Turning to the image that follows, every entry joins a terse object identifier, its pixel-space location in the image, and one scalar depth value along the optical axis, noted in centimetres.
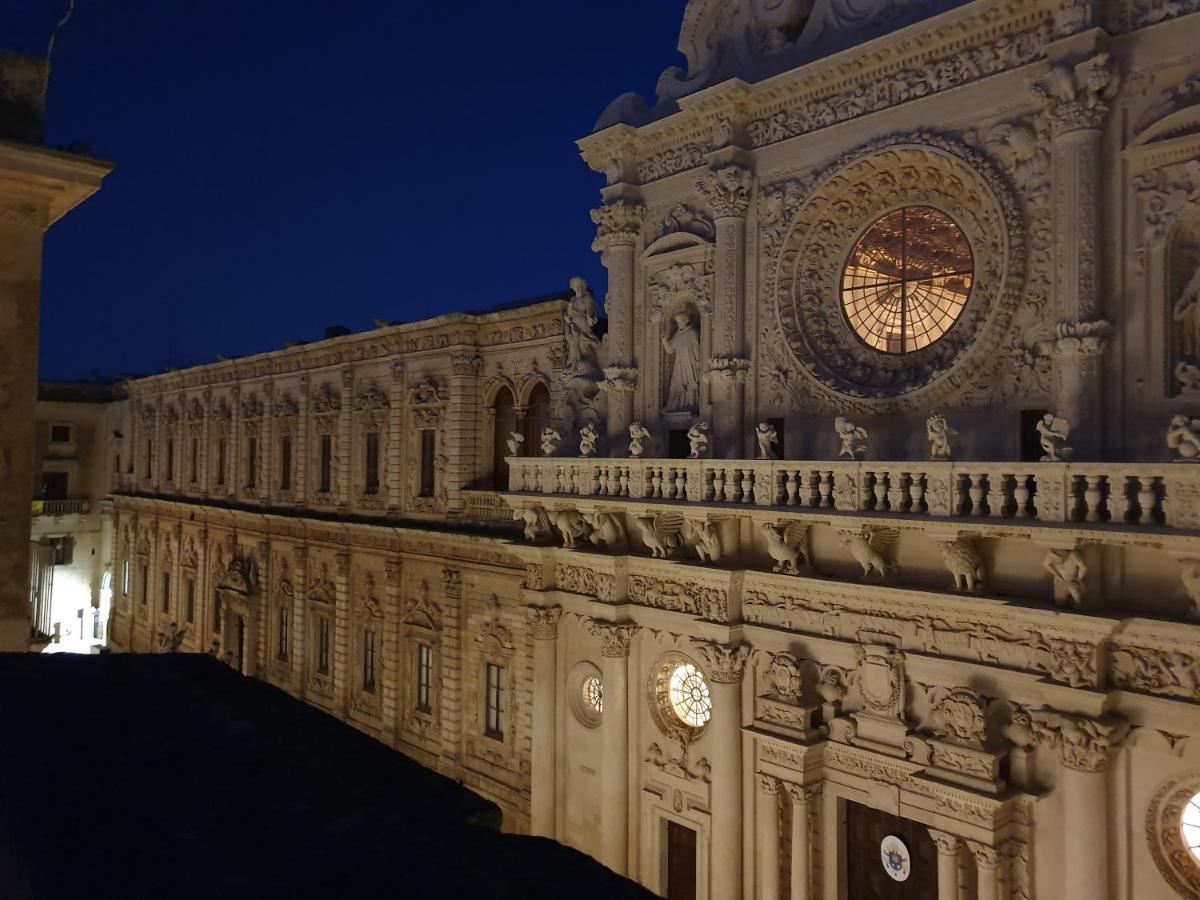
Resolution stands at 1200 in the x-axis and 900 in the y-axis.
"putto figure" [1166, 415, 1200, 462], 785
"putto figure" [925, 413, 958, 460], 949
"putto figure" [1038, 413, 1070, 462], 869
